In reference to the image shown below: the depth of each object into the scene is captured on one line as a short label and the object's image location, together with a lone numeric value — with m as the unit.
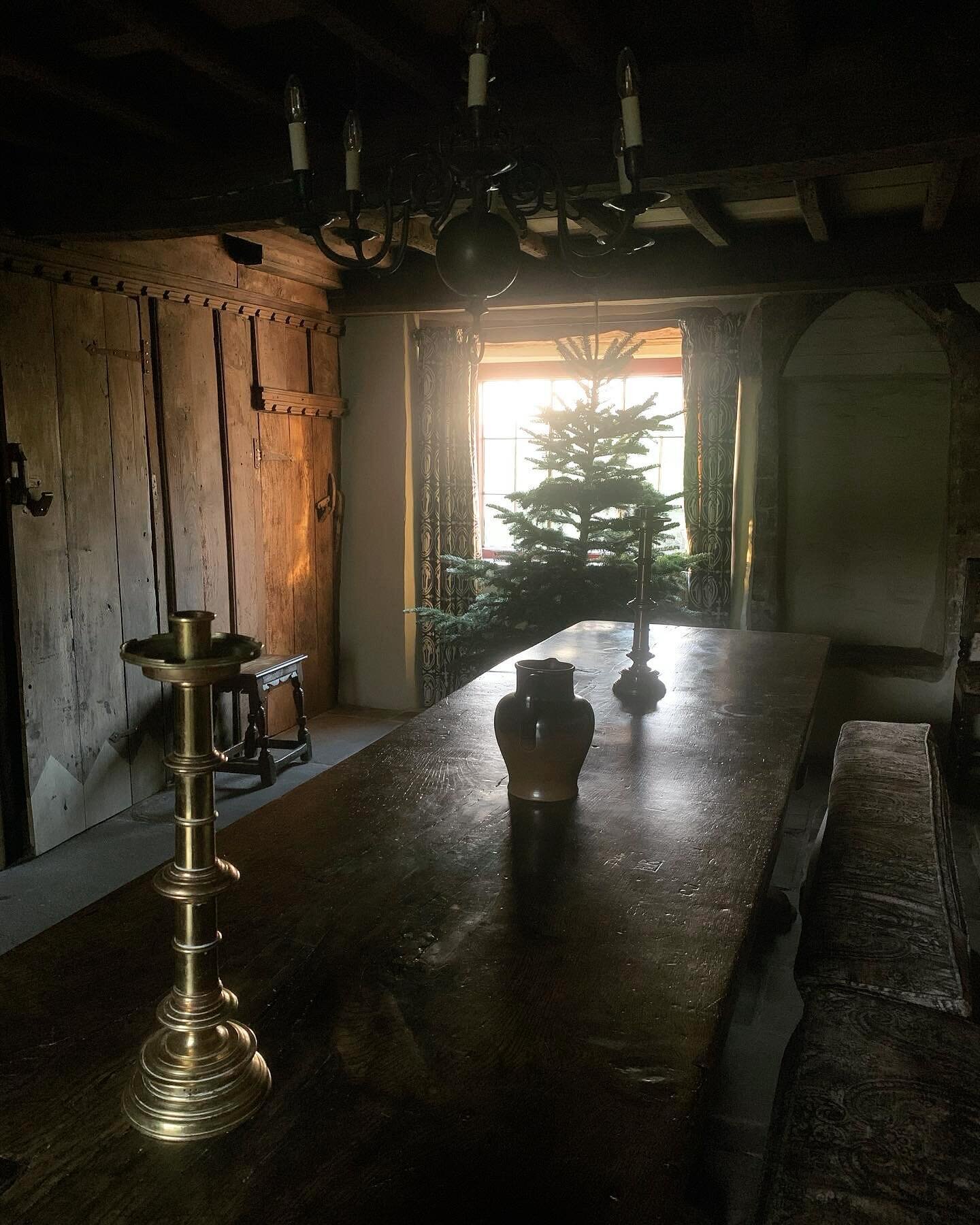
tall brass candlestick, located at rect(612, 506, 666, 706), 2.46
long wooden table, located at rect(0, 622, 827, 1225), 0.76
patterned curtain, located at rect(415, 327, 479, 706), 5.57
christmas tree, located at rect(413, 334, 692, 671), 4.83
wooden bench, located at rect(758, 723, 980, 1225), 1.12
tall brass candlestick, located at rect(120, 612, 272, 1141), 0.80
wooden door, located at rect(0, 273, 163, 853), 3.59
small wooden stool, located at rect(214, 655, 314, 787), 4.38
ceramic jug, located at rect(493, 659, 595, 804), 1.55
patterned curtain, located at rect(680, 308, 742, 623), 5.04
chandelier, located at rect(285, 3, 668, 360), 1.80
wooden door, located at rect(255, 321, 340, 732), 5.11
